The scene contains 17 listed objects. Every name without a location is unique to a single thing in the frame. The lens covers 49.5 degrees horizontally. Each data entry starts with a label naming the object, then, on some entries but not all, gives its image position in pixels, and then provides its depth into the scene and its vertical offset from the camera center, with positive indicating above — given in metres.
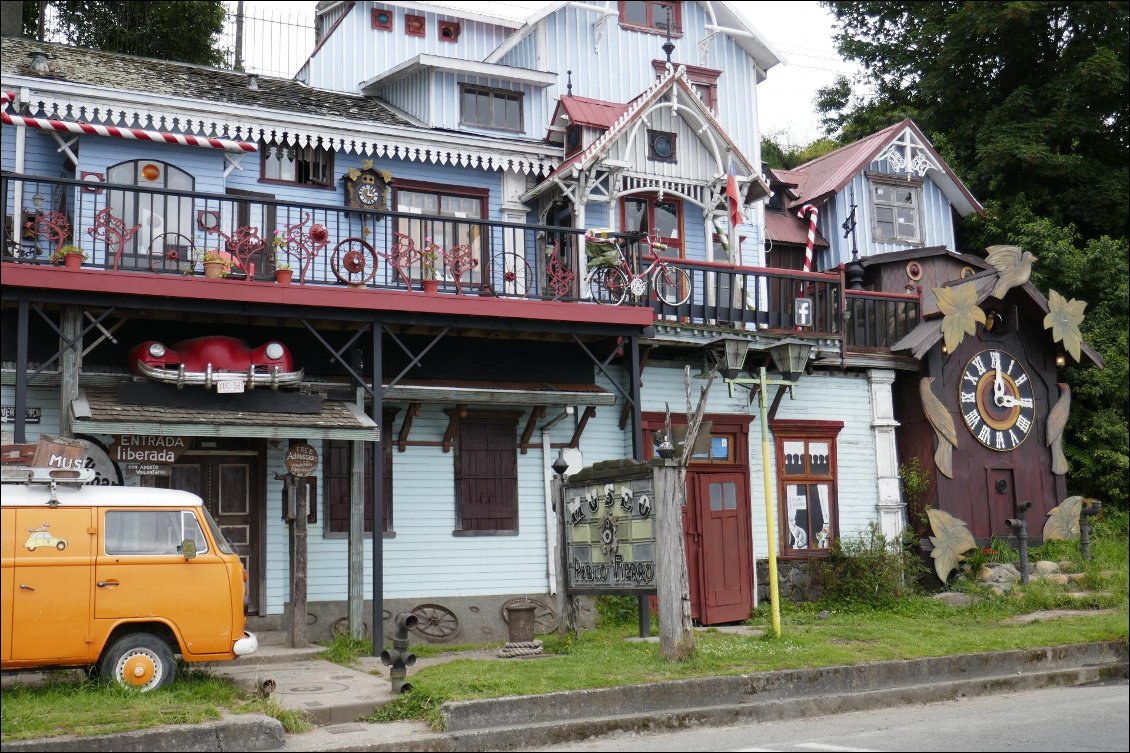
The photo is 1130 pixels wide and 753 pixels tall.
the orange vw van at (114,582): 10.70 -0.42
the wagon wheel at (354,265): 14.95 +3.22
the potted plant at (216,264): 14.19 +3.09
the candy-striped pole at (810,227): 21.13 +5.10
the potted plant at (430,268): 15.34 +3.35
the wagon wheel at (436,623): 16.41 -1.31
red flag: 19.38 +5.00
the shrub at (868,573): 18.77 -0.93
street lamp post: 15.14 +1.92
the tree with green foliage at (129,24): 28.02 +11.73
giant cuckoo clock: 19.84 +1.88
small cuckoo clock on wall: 18.08 +5.01
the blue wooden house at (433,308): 14.46 +2.73
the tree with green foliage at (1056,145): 22.27 +7.93
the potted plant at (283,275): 14.48 +2.99
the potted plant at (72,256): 13.48 +3.07
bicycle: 16.77 +3.35
